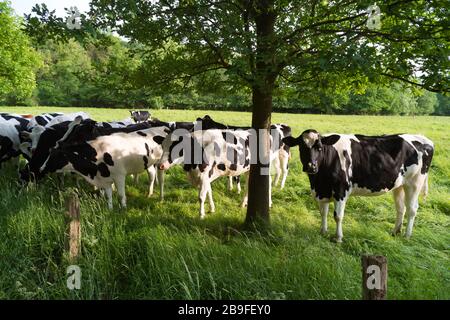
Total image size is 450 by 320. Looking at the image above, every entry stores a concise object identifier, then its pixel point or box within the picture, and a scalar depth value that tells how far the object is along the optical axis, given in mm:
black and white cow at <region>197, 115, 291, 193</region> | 9359
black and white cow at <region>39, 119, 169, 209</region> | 7465
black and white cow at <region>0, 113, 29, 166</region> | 10135
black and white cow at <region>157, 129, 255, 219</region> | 7551
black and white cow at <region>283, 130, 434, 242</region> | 6234
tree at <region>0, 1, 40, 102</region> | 18328
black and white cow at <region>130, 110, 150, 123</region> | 15609
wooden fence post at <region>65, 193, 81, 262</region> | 4375
